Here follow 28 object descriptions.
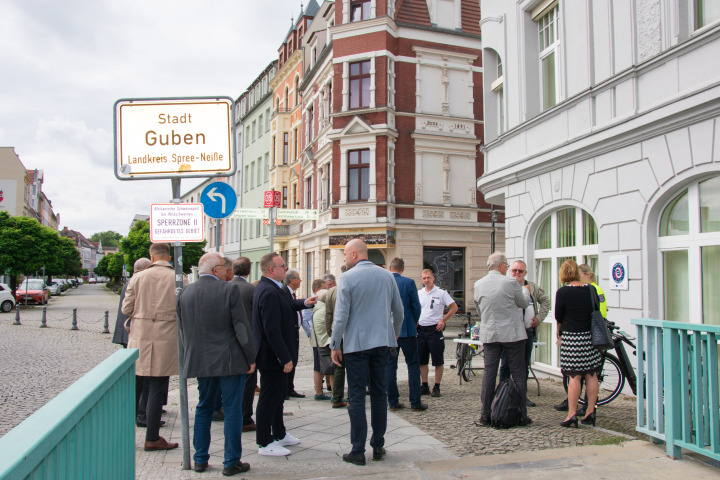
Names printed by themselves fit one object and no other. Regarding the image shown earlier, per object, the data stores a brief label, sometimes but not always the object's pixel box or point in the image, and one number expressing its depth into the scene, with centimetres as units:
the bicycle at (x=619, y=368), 740
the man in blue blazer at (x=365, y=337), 538
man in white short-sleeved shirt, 848
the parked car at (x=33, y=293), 3525
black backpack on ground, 641
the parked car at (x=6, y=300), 2924
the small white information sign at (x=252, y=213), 1329
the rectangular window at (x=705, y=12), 719
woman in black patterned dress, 646
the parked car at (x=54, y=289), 5657
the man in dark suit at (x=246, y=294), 659
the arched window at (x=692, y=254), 706
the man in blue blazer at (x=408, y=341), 766
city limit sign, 540
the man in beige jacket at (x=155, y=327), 588
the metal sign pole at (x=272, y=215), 1267
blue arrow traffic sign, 902
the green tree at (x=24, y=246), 3319
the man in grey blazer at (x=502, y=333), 661
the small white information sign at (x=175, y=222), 534
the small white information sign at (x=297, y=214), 1427
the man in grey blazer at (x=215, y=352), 500
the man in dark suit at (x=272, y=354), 546
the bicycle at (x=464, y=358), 976
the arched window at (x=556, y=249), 955
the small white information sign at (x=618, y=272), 830
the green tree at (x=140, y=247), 4884
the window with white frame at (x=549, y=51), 1077
